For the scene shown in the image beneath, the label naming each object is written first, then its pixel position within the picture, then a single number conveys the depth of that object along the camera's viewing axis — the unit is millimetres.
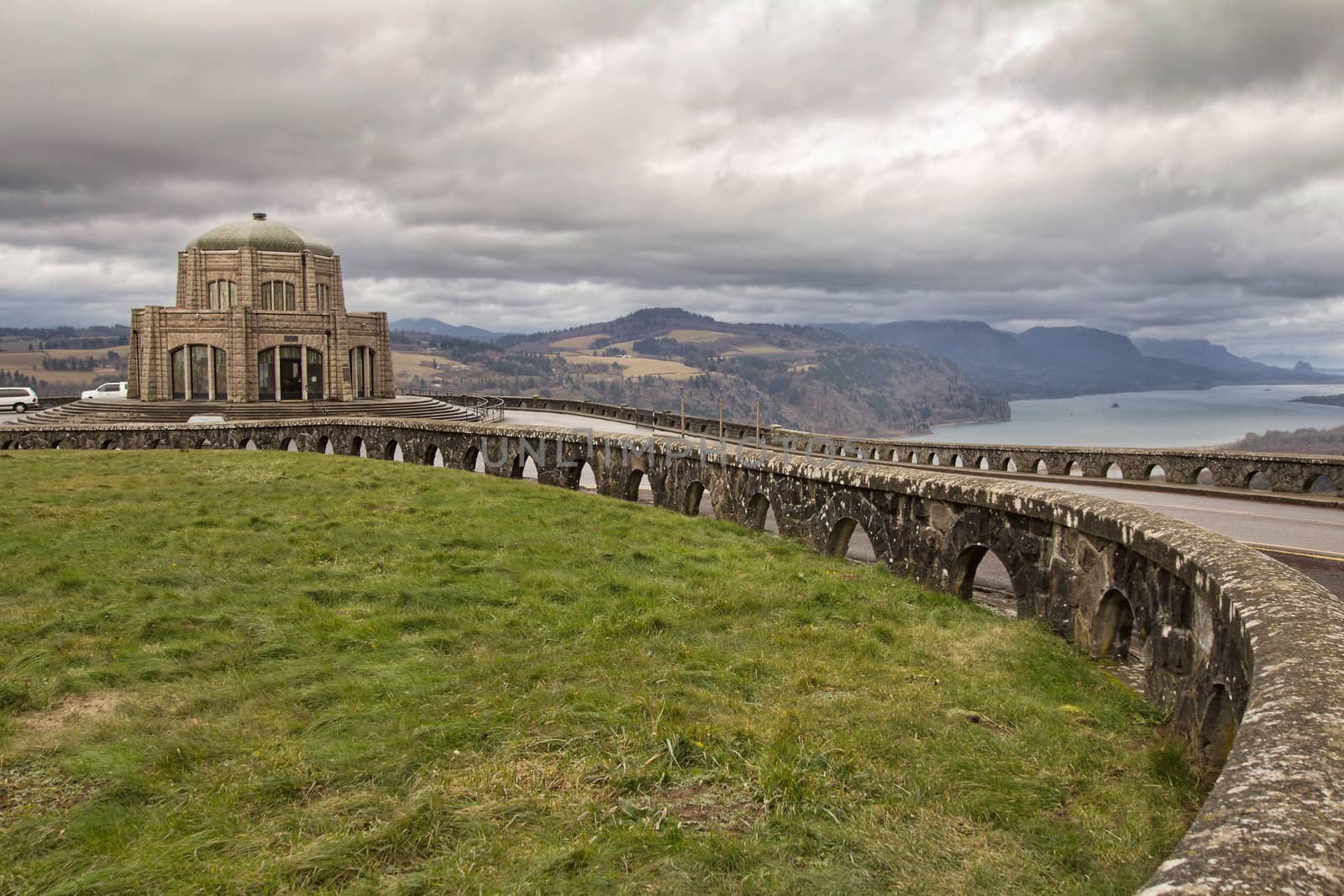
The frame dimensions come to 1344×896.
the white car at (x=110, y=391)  56162
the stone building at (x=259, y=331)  54688
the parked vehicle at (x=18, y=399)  56000
